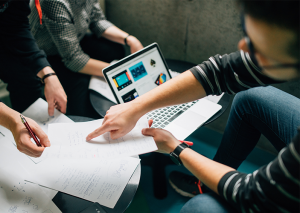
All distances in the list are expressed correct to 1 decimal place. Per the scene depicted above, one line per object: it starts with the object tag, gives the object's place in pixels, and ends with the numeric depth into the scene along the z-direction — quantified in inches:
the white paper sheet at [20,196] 23.1
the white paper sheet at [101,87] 43.3
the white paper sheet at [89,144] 25.3
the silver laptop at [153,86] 36.0
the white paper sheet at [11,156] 27.3
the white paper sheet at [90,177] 24.8
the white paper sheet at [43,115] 34.5
